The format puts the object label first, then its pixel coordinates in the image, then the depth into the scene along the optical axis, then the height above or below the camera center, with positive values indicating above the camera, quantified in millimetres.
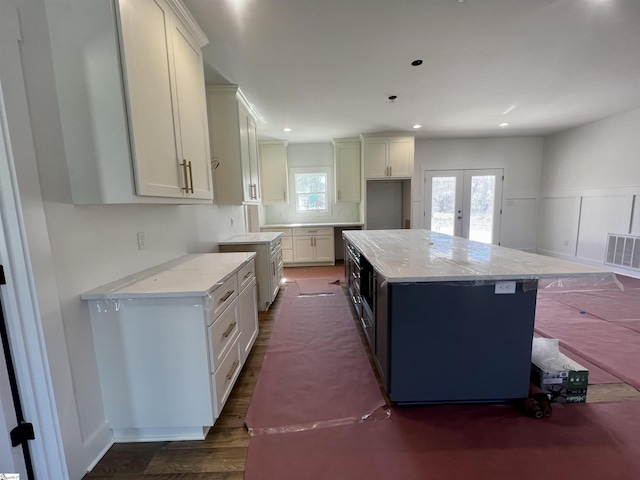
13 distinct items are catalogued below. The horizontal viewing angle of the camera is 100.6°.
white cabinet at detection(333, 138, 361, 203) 5445 +738
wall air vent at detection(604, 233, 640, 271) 4117 -846
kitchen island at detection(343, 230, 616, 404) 1566 -763
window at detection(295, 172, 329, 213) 5875 +309
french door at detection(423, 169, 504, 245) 5797 +8
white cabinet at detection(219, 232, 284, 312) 3178 -634
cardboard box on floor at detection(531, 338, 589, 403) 1658 -1135
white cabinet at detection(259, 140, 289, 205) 5438 +714
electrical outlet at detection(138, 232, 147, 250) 1787 -207
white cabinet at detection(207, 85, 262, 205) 3025 +776
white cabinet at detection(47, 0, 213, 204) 1208 +556
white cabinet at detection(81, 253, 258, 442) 1381 -775
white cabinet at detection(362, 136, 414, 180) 5102 +906
